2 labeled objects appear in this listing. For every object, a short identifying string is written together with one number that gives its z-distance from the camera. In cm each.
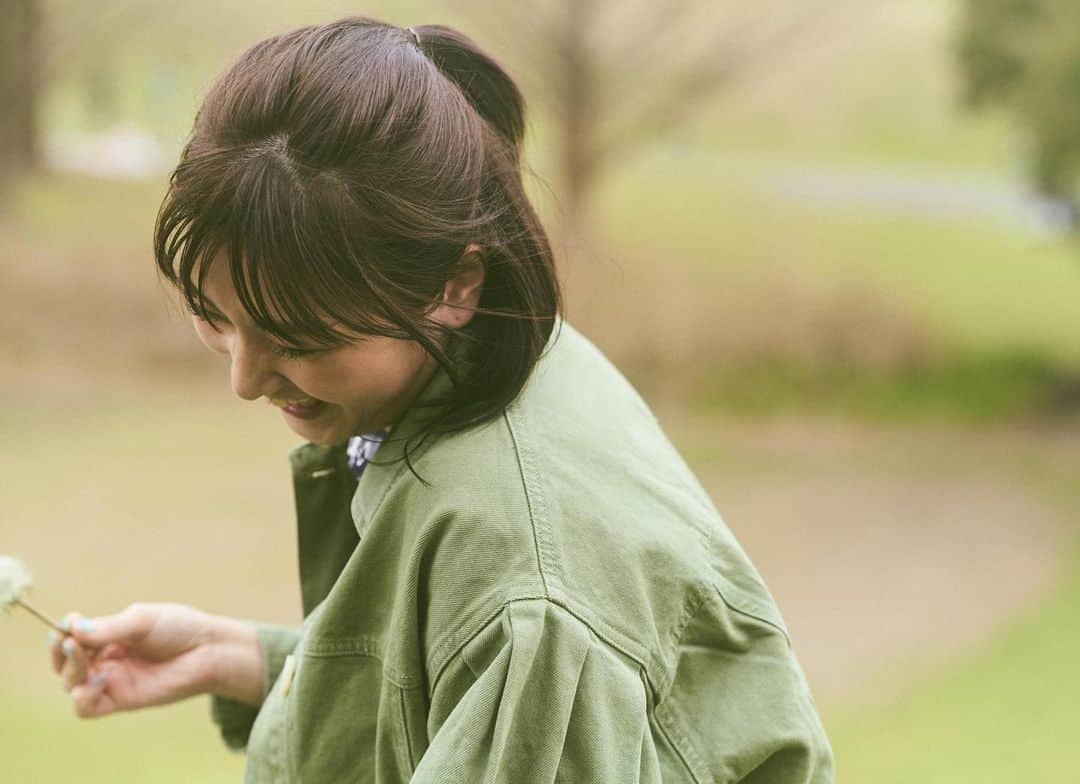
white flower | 237
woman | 204
